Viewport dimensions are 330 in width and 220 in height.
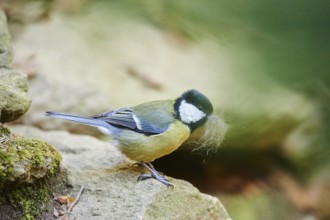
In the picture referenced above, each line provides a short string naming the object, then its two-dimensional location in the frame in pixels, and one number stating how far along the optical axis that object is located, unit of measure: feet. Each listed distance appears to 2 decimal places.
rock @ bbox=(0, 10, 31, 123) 18.57
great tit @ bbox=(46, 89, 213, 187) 19.97
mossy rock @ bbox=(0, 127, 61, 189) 16.53
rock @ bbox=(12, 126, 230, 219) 18.02
